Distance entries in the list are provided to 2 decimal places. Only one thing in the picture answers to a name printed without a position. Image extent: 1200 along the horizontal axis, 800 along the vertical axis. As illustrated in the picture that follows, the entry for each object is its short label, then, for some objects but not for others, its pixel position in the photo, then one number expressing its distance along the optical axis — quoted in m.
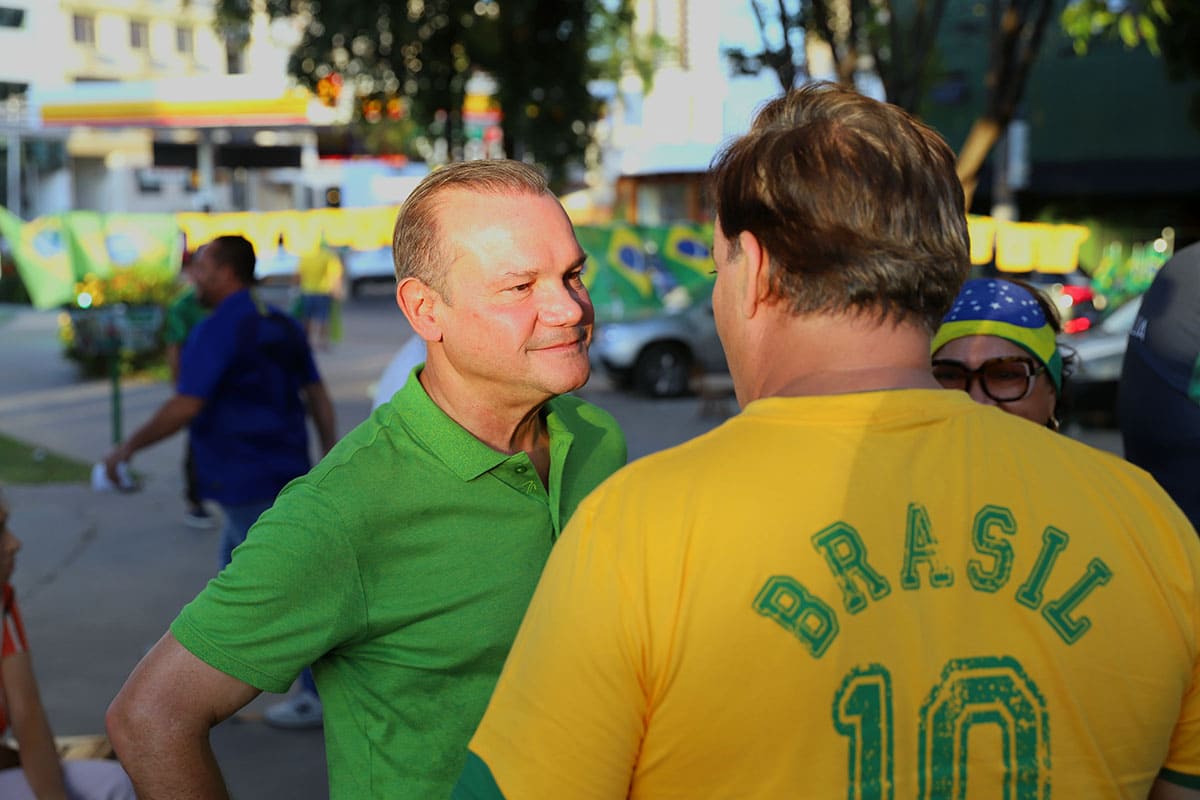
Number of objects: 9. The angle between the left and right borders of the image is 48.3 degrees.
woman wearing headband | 2.77
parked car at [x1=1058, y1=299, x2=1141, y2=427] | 13.39
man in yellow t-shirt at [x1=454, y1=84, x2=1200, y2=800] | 1.37
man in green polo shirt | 1.88
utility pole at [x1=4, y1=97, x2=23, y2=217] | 53.59
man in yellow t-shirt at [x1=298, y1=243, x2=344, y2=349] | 19.30
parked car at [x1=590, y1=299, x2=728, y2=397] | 16.50
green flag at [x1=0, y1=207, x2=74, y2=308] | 14.28
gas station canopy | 38.78
